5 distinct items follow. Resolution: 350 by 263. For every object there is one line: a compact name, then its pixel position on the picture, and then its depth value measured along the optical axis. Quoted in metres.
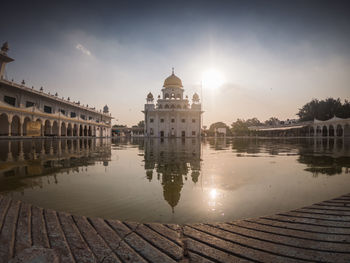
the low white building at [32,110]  26.95
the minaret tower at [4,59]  29.34
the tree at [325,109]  54.92
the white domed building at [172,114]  51.38
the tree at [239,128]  69.00
